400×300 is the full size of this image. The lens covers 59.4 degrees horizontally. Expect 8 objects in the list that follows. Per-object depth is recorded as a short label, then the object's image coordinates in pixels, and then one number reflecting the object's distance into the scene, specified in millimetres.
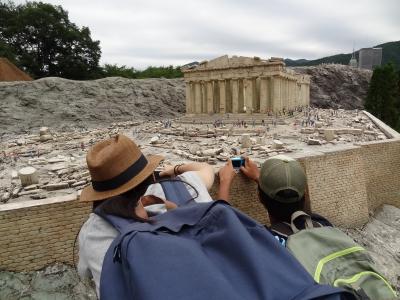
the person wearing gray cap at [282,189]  2547
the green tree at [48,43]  33094
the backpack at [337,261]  1647
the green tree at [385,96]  31016
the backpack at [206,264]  1212
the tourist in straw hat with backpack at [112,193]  1787
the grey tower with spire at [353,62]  85900
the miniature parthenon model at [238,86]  18891
